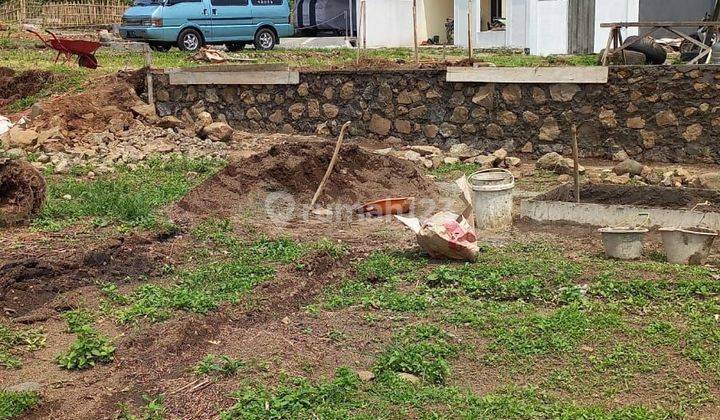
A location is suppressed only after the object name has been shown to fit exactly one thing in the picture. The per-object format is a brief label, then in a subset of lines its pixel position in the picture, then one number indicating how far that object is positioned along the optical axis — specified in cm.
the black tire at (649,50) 1543
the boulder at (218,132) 1477
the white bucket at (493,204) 925
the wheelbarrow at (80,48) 1755
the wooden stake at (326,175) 1039
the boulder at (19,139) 1412
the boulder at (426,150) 1368
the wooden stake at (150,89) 1664
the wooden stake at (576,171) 925
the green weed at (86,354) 569
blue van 2450
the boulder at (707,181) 1102
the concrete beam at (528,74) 1319
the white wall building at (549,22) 2439
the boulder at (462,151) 1385
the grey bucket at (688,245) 765
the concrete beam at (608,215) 864
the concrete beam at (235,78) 1559
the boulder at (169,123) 1545
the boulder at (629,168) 1188
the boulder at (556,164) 1232
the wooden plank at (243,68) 1603
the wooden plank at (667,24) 1438
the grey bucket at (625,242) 787
